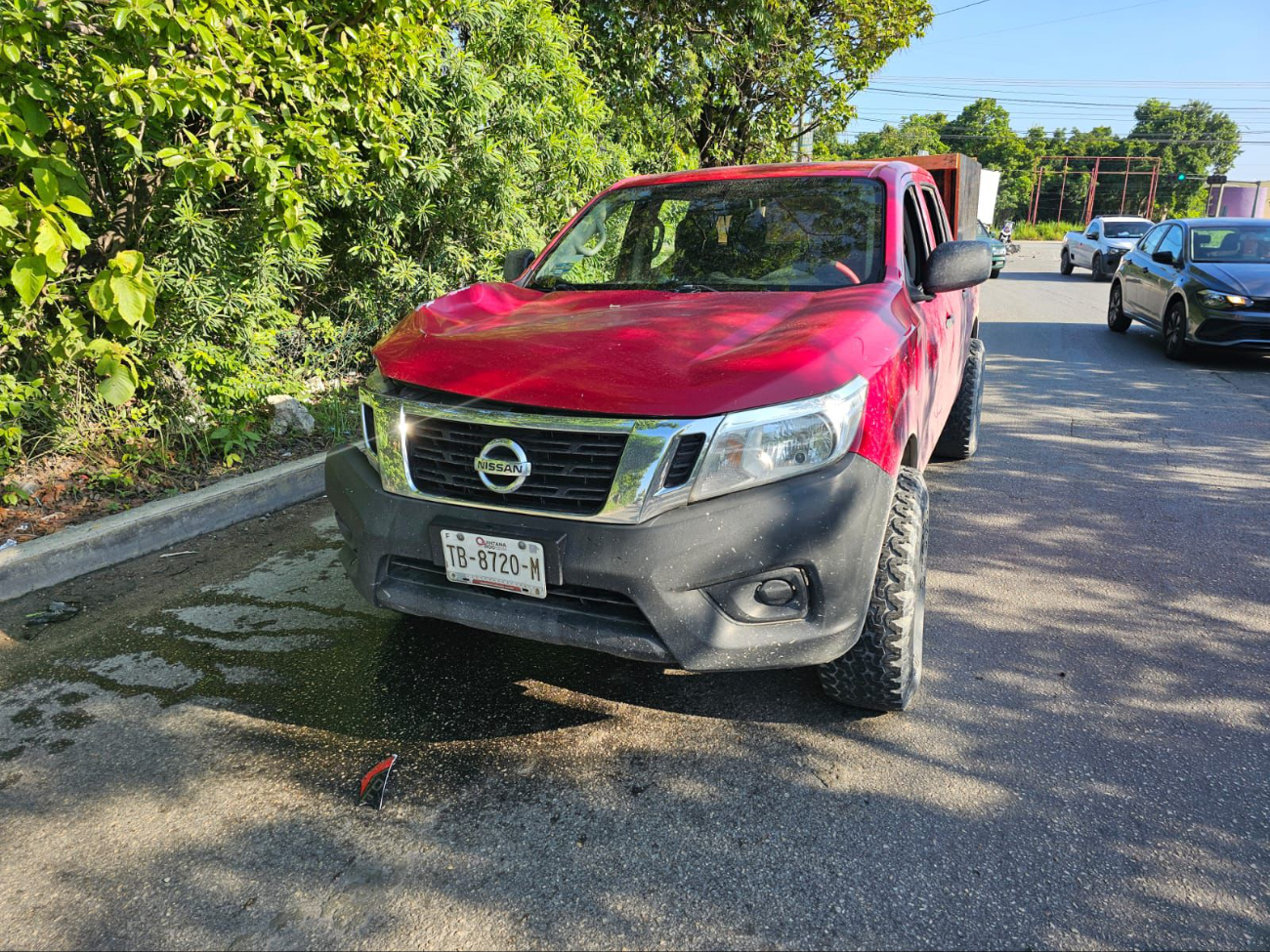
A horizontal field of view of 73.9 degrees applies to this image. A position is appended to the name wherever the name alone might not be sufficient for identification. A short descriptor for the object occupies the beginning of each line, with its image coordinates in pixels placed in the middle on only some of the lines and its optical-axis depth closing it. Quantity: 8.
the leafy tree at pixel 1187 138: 89.25
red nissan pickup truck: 2.20
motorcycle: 36.97
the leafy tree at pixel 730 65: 10.14
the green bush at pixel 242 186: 3.58
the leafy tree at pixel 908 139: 78.30
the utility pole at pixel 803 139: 13.92
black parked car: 8.25
